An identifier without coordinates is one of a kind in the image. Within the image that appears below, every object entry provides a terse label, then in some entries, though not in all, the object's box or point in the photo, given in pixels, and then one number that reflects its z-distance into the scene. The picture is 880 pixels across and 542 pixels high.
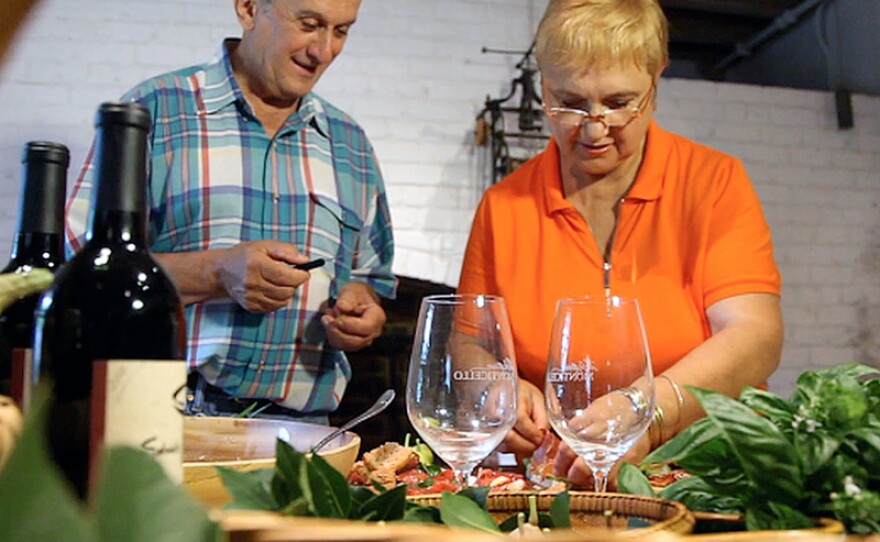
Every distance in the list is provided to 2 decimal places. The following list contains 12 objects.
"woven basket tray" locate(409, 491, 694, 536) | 0.40
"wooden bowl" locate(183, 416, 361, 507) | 0.64
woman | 1.29
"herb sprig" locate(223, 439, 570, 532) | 0.35
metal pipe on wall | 4.14
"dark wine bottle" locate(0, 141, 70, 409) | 0.58
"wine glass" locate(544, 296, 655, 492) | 0.68
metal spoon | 0.67
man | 1.57
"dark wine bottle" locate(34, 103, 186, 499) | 0.41
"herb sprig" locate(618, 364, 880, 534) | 0.38
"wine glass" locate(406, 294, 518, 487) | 0.68
